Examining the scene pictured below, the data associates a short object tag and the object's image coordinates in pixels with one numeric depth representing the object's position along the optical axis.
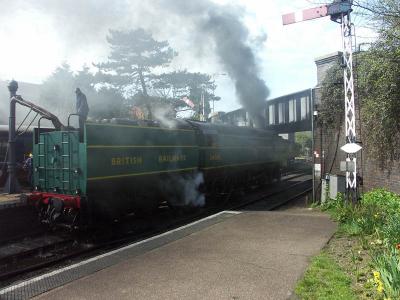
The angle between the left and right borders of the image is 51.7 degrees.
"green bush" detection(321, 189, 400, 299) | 4.00
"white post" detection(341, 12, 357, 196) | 9.98
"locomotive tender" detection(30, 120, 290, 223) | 8.98
